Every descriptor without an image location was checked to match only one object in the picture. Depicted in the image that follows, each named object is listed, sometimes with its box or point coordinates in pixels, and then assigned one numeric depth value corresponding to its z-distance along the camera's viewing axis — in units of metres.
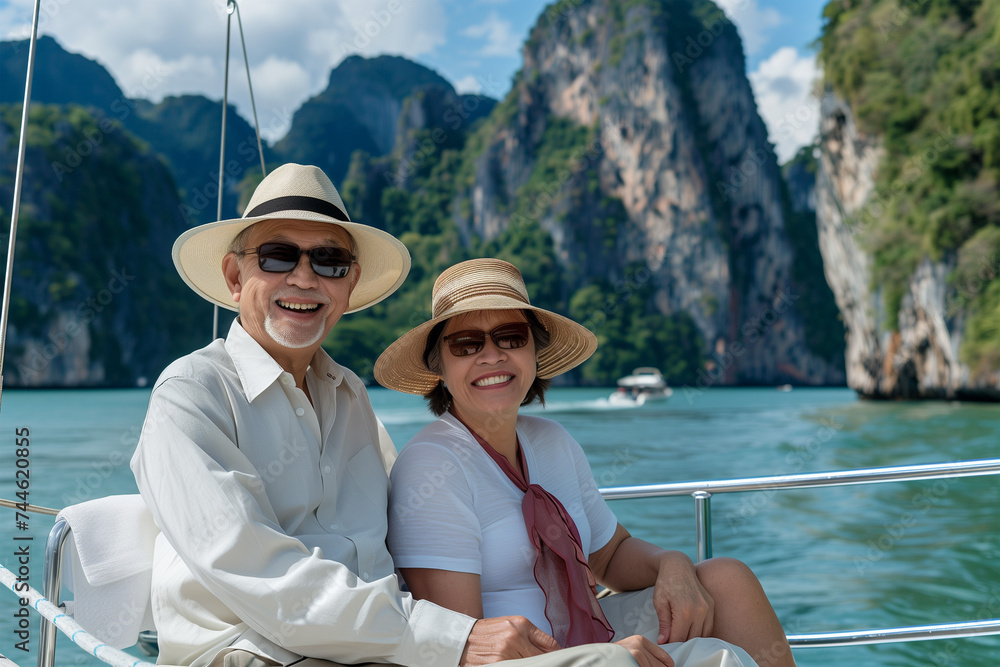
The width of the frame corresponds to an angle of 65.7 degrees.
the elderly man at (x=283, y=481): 1.19
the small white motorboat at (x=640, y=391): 38.12
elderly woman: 1.48
